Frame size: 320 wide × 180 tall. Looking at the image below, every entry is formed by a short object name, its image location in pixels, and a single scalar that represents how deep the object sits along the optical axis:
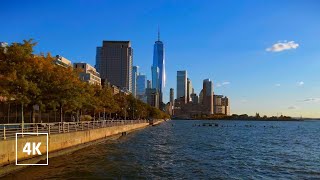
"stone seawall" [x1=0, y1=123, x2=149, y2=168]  16.07
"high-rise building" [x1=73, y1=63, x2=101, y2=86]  111.30
